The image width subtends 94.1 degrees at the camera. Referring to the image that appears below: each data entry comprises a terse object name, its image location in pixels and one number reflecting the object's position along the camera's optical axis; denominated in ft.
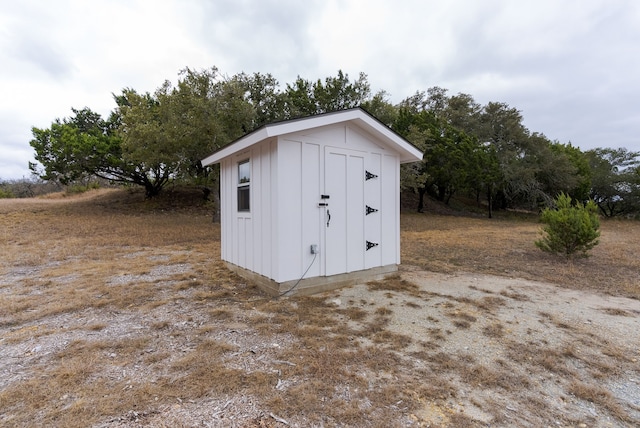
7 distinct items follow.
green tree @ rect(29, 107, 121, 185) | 43.97
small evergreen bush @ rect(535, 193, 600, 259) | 20.15
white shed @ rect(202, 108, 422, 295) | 12.76
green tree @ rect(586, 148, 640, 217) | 67.46
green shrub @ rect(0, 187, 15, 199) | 72.02
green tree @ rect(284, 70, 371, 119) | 47.47
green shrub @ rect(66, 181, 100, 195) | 66.49
